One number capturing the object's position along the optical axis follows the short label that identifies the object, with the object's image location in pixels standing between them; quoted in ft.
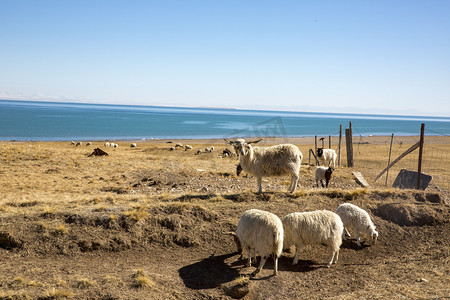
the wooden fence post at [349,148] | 82.17
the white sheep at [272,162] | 41.50
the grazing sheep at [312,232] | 28.76
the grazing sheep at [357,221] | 32.12
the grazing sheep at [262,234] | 26.01
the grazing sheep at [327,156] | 73.89
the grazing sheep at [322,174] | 51.42
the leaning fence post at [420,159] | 42.24
